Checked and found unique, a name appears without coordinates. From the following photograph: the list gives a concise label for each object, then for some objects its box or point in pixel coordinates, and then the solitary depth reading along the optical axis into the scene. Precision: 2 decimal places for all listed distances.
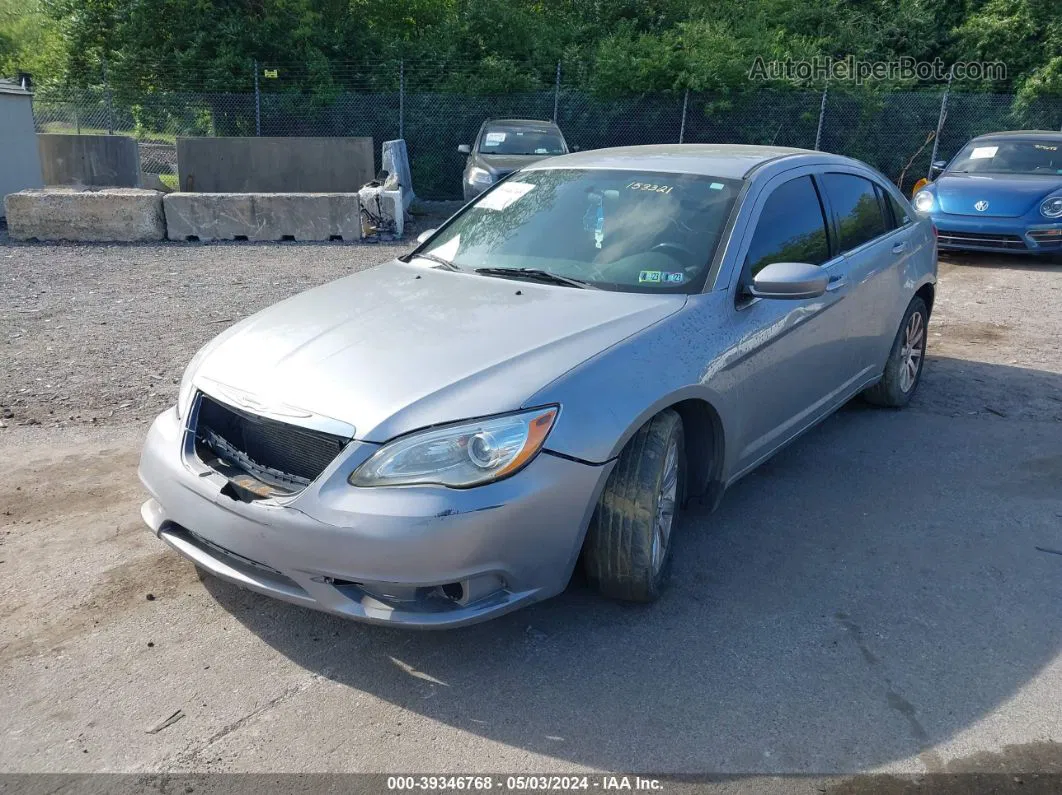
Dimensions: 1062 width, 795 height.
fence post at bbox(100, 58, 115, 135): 19.12
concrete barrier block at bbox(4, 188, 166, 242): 12.45
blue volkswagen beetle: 11.12
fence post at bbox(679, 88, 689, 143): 19.72
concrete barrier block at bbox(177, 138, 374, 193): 15.50
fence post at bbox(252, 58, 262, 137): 19.34
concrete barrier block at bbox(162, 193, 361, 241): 12.88
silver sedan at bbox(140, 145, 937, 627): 2.98
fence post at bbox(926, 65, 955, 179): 19.88
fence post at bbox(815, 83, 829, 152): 19.72
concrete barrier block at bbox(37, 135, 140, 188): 16.62
